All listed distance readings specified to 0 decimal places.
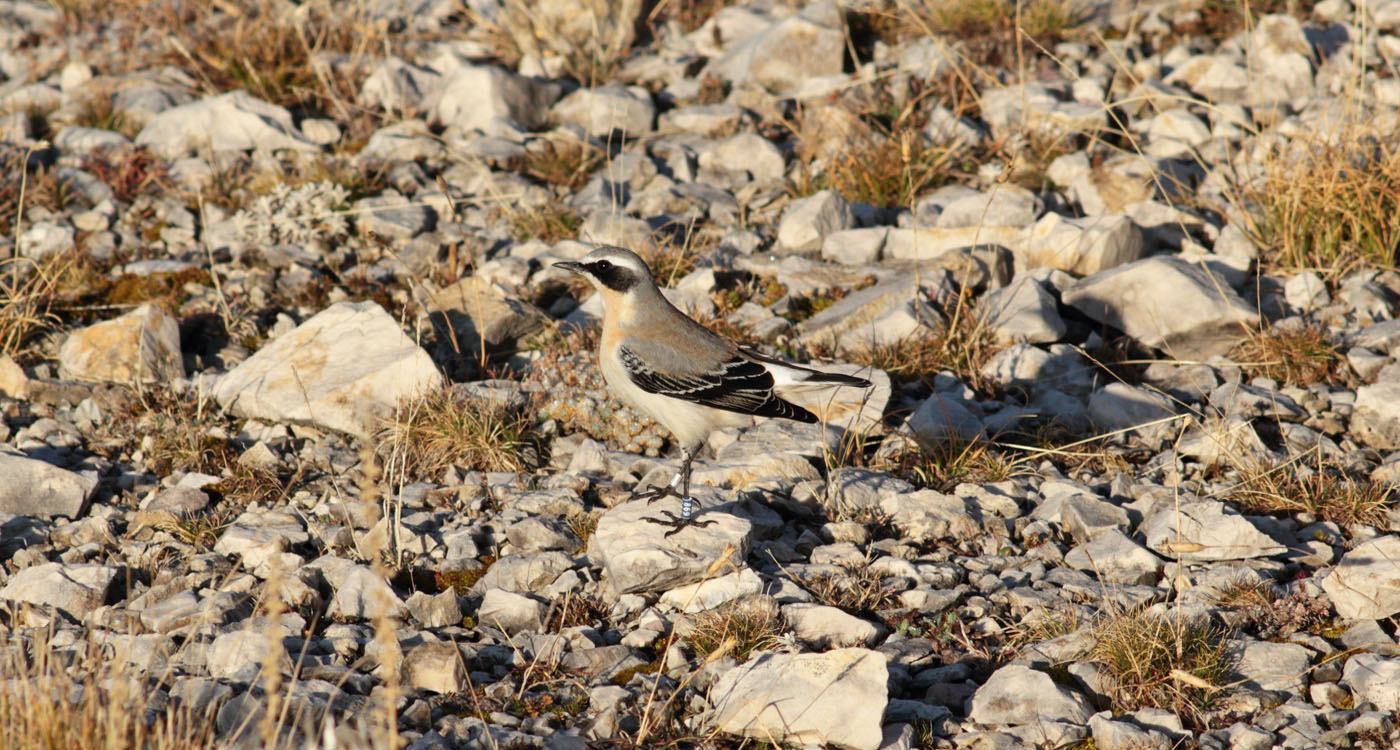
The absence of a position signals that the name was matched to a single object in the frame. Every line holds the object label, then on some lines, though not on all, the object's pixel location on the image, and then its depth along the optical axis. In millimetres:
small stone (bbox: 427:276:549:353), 19250
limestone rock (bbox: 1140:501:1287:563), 13359
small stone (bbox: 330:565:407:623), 12664
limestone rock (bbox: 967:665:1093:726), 10828
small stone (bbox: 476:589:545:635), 12680
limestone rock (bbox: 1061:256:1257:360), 18391
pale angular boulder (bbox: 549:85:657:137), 26281
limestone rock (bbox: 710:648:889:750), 10461
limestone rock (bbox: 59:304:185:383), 18000
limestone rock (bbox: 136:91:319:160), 25016
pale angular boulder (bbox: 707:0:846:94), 27531
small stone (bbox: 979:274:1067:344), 18687
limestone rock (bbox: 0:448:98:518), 14891
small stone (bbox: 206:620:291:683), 11242
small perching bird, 15250
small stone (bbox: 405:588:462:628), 12727
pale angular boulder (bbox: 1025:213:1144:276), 20656
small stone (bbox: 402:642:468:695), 11406
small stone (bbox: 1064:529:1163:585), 13359
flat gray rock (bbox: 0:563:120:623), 12695
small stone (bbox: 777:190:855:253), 21687
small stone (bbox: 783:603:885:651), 12258
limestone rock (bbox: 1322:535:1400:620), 12258
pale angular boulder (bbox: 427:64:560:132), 26453
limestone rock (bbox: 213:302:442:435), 16984
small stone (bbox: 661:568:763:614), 12891
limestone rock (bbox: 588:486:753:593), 12836
